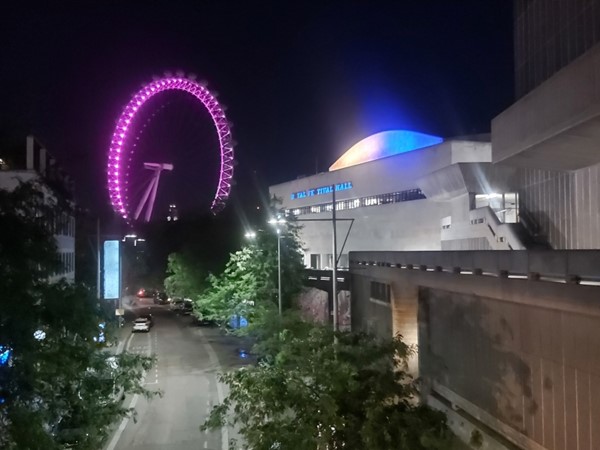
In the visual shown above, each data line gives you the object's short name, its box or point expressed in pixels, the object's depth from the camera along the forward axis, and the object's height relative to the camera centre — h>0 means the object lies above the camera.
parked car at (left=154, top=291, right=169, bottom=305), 84.94 -6.64
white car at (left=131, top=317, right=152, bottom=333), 46.44 -5.48
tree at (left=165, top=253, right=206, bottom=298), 50.40 -2.09
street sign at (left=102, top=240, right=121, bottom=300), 49.88 -1.49
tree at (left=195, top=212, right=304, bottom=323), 37.03 -1.67
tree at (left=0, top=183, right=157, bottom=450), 7.97 -1.29
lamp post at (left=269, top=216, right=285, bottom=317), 31.72 +1.36
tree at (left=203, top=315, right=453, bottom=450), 9.55 -2.55
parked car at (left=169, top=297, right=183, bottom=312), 70.21 -6.28
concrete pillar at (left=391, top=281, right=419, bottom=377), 21.77 -2.34
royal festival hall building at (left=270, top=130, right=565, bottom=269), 31.67 +3.49
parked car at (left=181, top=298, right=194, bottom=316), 61.72 -5.79
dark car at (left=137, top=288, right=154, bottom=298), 101.63 -6.89
